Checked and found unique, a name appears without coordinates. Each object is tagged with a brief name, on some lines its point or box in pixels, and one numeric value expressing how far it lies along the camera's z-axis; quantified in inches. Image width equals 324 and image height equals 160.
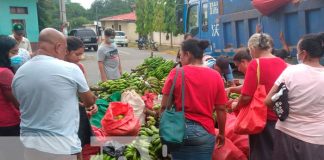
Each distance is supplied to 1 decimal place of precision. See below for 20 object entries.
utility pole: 785.3
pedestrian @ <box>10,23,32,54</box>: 272.1
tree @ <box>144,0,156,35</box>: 1647.4
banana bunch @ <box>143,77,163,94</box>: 251.5
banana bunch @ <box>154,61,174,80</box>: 293.9
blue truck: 298.4
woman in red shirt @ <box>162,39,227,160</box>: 135.6
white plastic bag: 200.2
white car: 1781.1
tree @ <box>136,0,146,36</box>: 1727.4
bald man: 115.9
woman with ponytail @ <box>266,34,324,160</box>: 129.7
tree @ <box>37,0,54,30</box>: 1363.2
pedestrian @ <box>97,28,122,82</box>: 284.2
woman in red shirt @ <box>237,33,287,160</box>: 146.4
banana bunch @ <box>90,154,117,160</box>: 167.0
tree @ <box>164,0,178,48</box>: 1431.0
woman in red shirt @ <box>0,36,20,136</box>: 148.3
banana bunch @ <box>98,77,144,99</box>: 251.8
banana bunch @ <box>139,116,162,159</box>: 173.6
